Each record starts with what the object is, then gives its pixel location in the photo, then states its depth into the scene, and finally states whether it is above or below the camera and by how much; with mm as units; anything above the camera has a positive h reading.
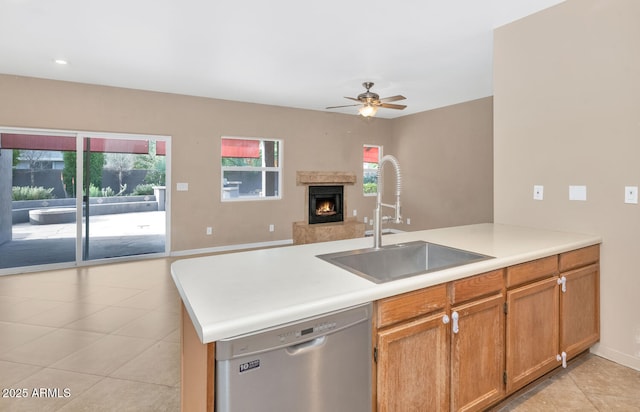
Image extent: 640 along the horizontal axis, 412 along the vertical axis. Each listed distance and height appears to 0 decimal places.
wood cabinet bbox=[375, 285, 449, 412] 1269 -610
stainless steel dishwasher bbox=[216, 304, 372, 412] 936 -514
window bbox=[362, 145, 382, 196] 7262 +816
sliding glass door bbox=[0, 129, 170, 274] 4375 +99
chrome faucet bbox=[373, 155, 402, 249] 1856 -51
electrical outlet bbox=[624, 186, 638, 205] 2160 +69
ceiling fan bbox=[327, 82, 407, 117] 4476 +1391
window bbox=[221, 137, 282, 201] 5797 +645
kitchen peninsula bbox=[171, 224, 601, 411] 1049 -357
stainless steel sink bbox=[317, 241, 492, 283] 1755 -305
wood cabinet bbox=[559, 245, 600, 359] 2029 -631
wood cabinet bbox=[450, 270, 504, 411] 1497 -660
